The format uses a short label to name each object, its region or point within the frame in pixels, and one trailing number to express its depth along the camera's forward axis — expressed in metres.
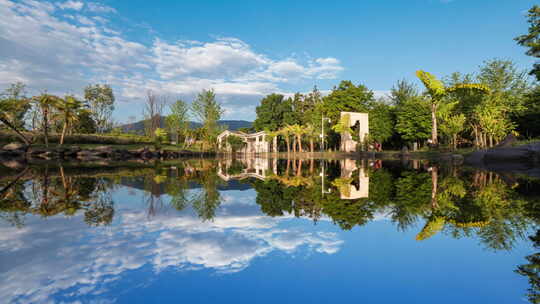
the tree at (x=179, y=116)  48.34
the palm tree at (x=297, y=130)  40.50
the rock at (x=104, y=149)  27.98
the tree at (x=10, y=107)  26.61
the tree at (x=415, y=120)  33.94
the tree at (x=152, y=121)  50.47
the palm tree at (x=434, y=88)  24.81
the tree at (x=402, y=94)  41.66
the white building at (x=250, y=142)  47.41
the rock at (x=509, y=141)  18.55
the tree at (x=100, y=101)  54.72
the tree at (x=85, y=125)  46.79
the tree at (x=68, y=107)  29.67
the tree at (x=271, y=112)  54.81
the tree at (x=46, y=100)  28.58
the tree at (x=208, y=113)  43.41
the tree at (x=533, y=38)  20.11
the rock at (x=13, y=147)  25.02
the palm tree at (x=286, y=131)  42.09
